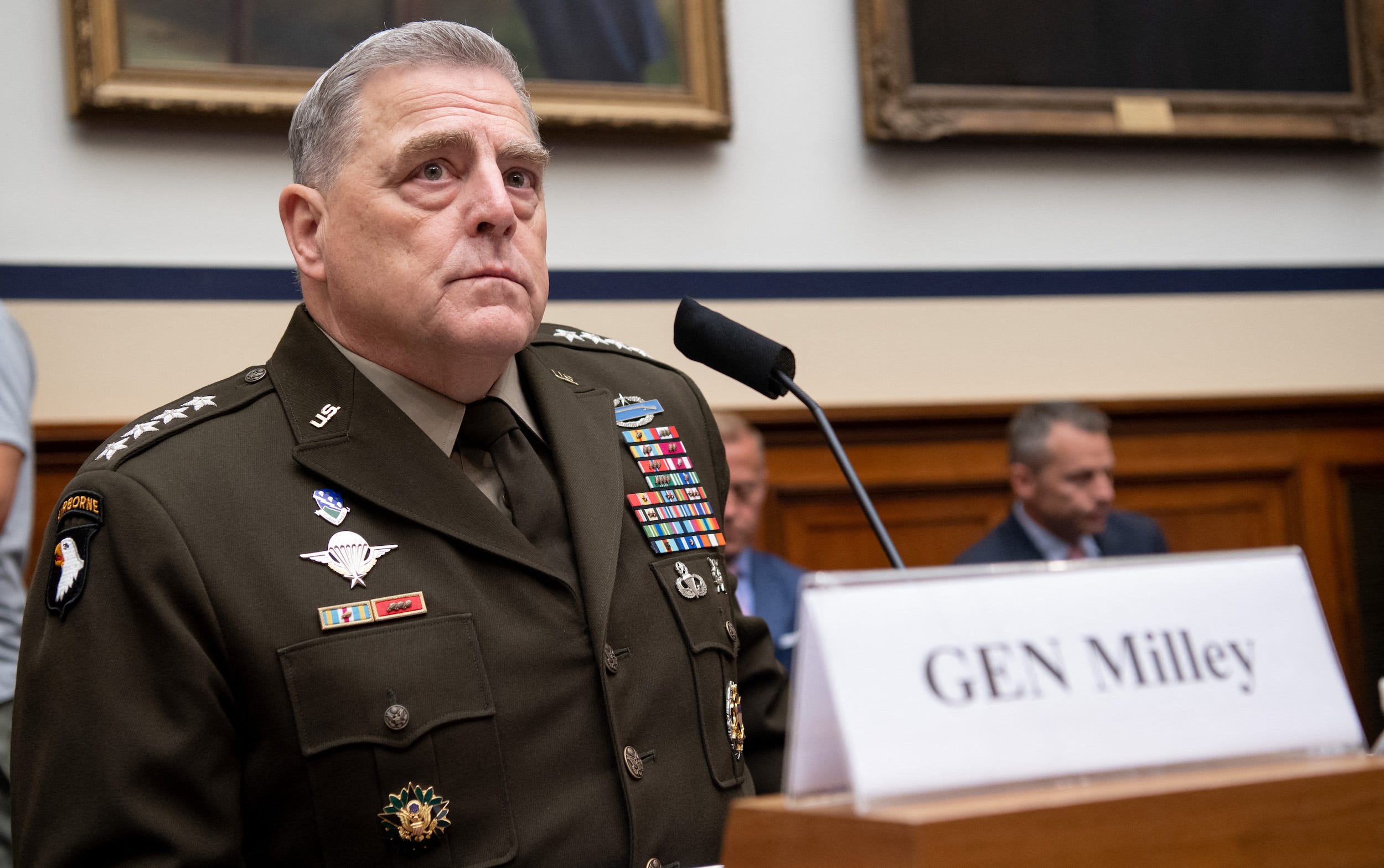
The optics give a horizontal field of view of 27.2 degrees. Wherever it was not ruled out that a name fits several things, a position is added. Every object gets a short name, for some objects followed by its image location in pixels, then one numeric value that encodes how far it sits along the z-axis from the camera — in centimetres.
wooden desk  149
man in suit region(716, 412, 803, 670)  334
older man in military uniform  186
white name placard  153
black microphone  197
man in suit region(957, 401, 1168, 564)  362
